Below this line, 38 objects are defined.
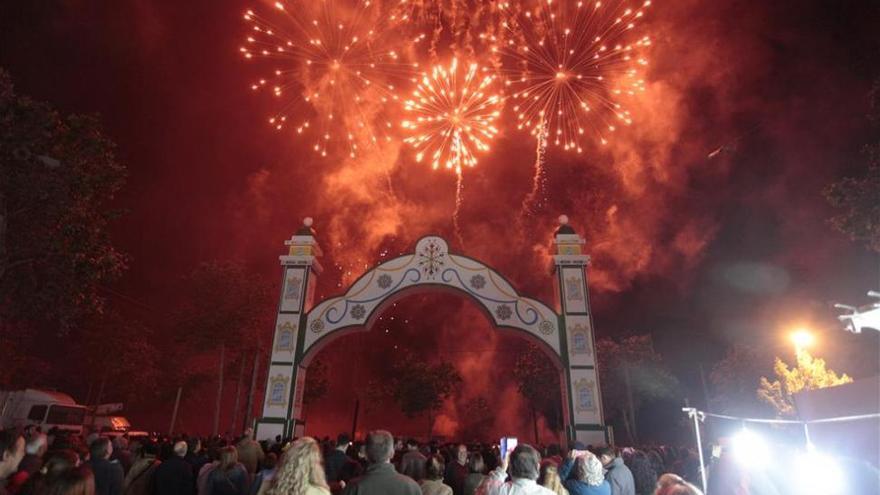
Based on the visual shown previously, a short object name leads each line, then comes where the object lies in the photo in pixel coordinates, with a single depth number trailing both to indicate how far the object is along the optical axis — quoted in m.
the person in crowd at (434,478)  5.54
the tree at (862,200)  14.41
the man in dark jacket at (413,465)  5.86
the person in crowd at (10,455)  5.96
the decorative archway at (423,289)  17.98
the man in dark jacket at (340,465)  6.89
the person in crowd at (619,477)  6.98
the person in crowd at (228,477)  6.50
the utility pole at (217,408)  24.50
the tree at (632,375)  35.84
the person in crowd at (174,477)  6.66
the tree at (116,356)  30.30
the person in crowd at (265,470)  6.47
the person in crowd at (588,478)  5.88
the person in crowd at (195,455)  8.42
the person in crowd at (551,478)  5.59
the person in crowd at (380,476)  3.97
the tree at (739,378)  32.72
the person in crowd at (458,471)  7.82
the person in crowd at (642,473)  8.86
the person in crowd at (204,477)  6.79
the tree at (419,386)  36.78
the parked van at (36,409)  27.81
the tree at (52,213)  14.16
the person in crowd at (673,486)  3.68
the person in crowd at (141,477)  6.86
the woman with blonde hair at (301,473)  3.70
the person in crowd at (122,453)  8.85
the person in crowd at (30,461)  5.64
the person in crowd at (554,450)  11.52
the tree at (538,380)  35.62
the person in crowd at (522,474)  4.17
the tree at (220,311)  26.19
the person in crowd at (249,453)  8.32
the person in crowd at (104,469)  6.12
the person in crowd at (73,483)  3.53
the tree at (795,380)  27.27
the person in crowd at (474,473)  6.79
